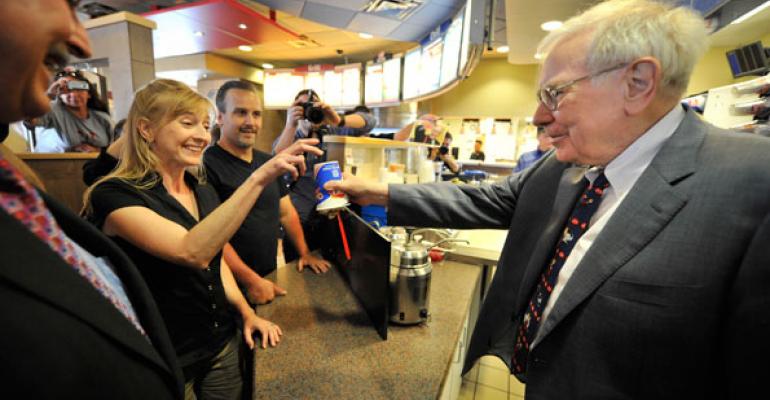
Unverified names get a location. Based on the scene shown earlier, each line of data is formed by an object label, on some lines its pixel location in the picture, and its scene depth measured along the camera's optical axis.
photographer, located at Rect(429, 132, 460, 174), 5.10
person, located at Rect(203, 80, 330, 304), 1.67
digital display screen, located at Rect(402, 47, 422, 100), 4.35
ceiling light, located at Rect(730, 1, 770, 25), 2.07
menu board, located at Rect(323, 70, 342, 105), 5.70
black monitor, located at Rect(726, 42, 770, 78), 2.72
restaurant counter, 0.88
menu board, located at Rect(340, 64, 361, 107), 5.52
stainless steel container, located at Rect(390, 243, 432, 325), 1.14
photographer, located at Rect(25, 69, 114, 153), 2.69
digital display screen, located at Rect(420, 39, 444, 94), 3.76
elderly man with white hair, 0.65
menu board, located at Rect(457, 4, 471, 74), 2.70
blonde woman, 1.01
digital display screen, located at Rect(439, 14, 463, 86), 3.12
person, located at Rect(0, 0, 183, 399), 0.35
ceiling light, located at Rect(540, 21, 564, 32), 3.27
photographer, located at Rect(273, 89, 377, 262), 1.88
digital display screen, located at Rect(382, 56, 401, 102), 4.91
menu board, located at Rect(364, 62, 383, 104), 5.20
